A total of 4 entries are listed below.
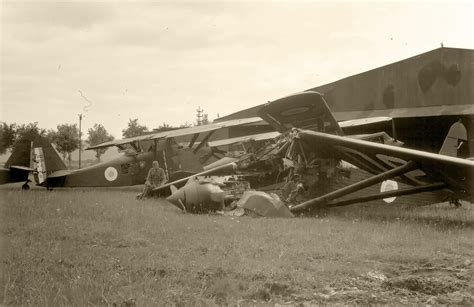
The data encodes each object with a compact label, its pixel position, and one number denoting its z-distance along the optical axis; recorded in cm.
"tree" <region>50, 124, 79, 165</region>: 6259
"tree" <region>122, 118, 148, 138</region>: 7802
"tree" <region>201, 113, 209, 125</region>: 11031
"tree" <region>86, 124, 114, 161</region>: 8362
